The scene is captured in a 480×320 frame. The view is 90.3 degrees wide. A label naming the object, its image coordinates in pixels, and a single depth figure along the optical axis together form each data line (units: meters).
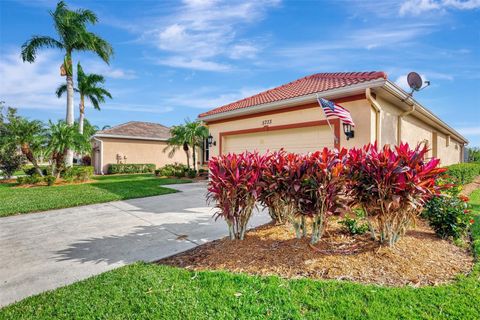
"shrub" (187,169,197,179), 15.97
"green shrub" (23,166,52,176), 14.93
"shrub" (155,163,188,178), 16.36
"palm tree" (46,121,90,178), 13.24
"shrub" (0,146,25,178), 15.01
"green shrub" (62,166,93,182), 13.59
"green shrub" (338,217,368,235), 4.20
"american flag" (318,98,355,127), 6.84
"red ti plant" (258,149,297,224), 3.61
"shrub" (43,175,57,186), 12.67
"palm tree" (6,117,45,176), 13.34
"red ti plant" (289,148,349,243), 3.30
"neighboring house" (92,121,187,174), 21.92
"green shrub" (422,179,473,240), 4.08
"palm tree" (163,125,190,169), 16.62
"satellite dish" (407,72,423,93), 7.92
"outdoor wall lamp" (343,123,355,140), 7.87
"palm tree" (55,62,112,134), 21.22
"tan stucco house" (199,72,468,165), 7.66
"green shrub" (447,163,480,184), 10.28
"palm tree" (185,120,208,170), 16.38
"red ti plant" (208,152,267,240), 3.67
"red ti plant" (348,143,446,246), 3.14
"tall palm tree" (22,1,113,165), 16.12
